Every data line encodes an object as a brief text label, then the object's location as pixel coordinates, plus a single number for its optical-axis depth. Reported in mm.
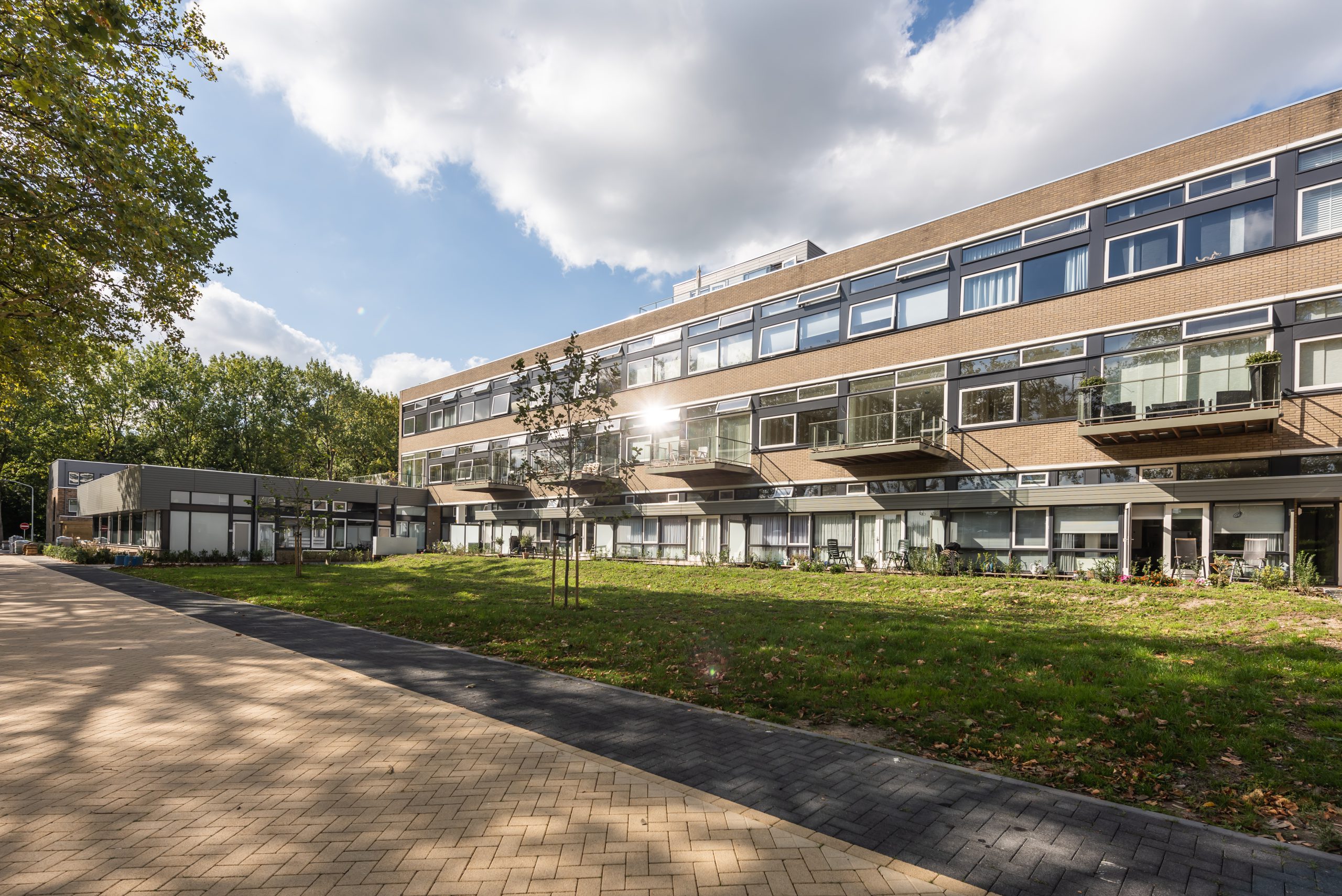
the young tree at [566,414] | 14062
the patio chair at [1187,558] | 15894
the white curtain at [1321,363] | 14438
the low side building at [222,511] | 32344
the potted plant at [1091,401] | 16875
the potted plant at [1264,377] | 14477
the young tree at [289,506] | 27578
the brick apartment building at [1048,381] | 14906
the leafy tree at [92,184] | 9711
